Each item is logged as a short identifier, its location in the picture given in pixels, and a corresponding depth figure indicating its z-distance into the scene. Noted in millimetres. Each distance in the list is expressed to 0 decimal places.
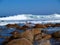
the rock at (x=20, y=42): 3635
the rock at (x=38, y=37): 4976
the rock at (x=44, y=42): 3904
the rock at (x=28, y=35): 4723
